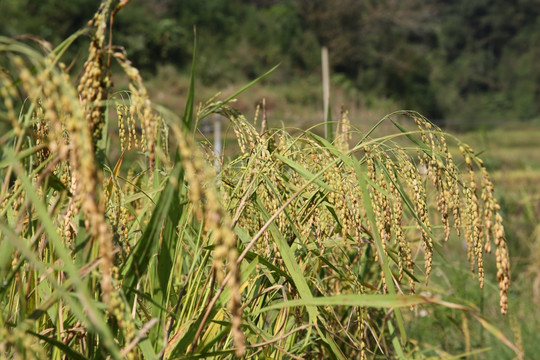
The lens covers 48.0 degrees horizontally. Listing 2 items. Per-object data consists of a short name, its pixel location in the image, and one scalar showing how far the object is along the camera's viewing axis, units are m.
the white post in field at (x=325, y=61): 6.21
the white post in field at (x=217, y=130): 9.48
